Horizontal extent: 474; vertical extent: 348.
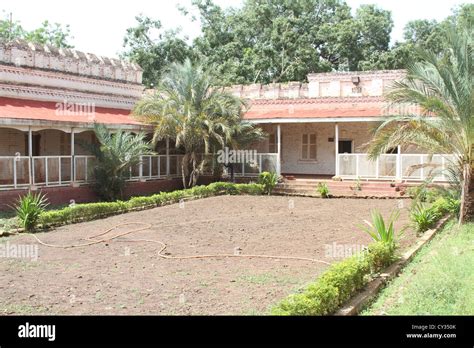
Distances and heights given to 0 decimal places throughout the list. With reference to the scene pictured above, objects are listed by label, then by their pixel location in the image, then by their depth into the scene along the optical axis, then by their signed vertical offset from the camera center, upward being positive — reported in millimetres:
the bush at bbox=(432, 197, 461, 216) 14481 -1380
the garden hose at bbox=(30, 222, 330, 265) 9984 -1892
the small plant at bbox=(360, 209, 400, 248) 9500 -1413
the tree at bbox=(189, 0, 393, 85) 39250 +9107
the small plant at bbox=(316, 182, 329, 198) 20125 -1335
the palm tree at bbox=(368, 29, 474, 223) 12531 +1116
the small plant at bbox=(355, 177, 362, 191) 20422 -1197
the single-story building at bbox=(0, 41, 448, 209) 17438 +1334
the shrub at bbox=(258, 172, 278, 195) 21466 -1102
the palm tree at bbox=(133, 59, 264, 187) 20047 +1562
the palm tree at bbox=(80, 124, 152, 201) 17938 -171
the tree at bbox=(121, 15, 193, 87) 39438 +7756
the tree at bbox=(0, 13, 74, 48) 47312 +10699
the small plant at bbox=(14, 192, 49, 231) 13078 -1459
